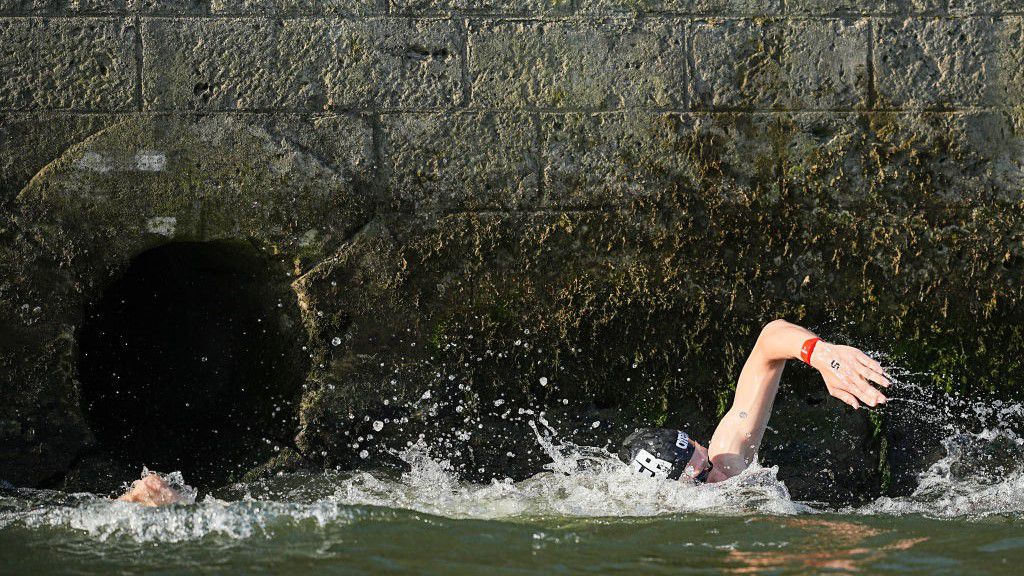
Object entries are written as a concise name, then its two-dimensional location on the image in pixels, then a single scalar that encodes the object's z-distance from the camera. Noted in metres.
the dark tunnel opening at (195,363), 11.09
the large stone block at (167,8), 10.59
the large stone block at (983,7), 10.91
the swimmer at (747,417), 8.90
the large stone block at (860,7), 10.87
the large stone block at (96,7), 10.53
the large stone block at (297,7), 10.64
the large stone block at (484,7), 10.73
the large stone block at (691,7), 10.82
